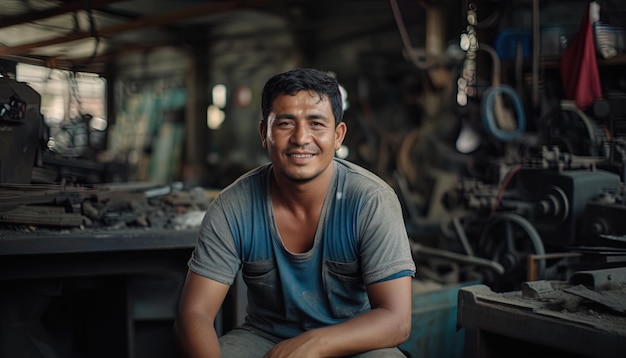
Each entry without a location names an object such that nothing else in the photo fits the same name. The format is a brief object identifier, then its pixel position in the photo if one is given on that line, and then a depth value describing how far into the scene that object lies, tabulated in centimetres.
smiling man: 220
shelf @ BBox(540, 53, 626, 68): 351
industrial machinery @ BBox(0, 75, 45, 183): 324
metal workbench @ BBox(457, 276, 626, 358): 208
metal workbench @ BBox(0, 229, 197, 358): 305
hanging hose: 506
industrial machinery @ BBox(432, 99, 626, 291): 350
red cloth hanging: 371
